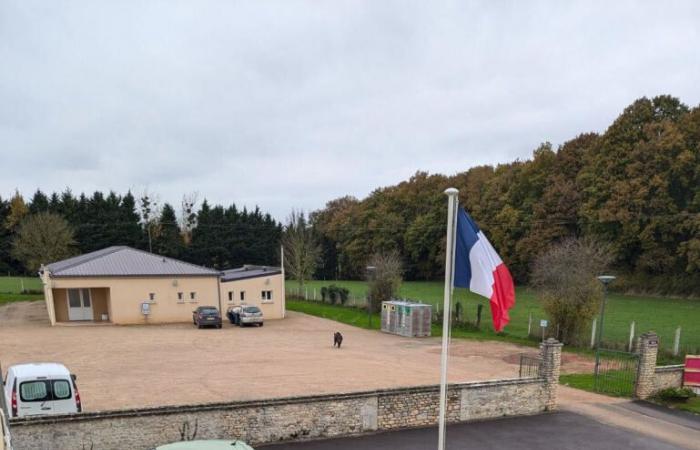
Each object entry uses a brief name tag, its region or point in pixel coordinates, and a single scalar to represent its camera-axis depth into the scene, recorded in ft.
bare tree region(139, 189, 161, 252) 226.50
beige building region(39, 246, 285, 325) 96.89
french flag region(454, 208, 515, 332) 24.04
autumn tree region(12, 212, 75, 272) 151.02
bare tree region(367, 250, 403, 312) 114.62
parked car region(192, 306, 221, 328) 94.32
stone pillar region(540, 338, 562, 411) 41.73
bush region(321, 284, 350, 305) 135.64
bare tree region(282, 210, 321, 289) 176.45
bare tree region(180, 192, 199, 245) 239.30
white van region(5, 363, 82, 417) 33.12
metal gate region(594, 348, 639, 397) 50.44
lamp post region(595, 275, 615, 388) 52.29
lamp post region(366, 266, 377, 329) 105.81
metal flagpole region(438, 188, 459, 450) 22.27
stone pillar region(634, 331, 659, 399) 47.21
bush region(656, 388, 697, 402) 46.85
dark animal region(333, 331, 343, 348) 76.38
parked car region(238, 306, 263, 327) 98.07
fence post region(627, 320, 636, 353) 69.59
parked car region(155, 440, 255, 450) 21.92
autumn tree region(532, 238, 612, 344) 78.18
